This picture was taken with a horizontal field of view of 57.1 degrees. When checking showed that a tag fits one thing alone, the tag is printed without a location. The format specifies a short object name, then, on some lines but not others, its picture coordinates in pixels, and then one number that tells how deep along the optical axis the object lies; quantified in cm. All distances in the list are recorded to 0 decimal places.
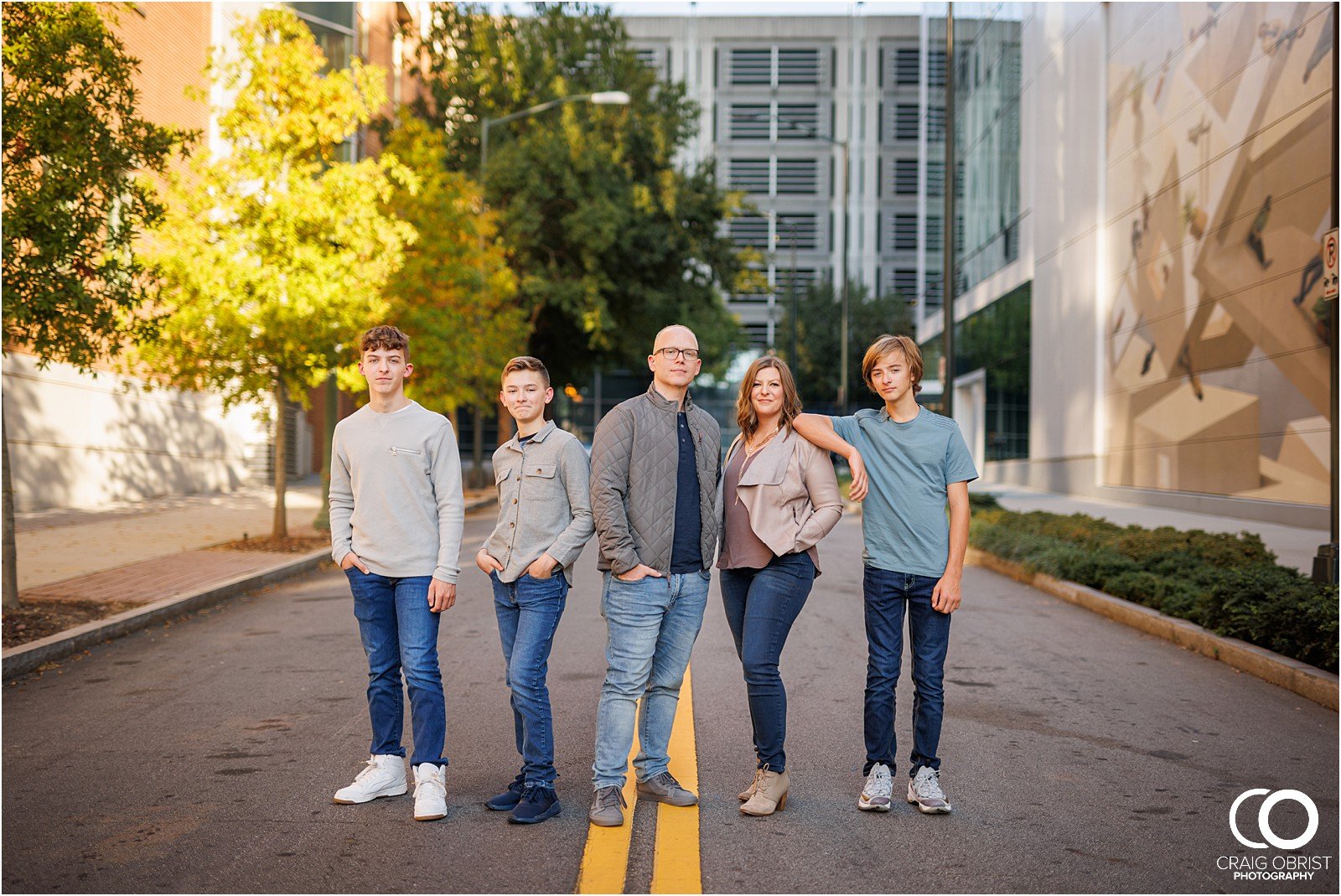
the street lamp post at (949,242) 1906
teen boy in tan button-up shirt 478
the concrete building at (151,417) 1967
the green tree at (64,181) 876
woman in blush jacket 479
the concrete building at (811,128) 6347
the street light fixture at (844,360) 3456
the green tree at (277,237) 1459
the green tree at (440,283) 1862
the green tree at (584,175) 2795
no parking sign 995
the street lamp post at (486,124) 2453
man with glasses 467
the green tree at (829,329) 5228
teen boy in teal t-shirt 495
